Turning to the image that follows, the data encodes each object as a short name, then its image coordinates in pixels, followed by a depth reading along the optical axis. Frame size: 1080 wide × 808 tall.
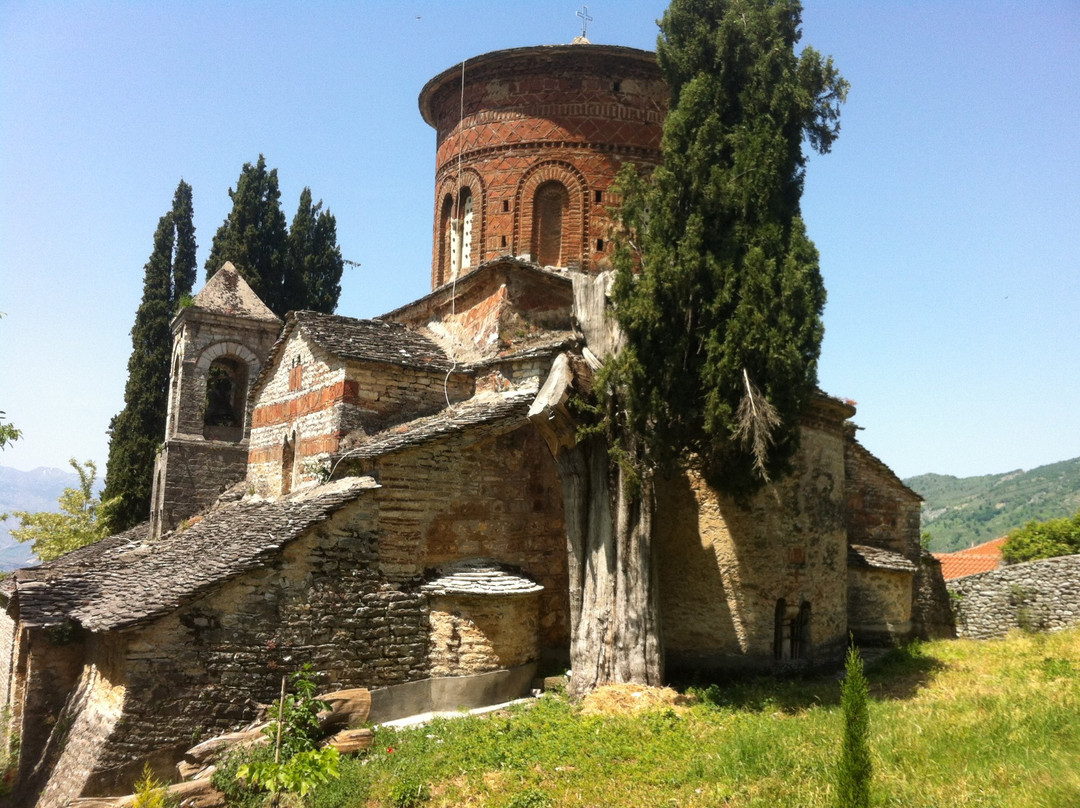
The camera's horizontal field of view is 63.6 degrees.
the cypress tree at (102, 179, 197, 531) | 21.70
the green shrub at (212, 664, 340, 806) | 7.53
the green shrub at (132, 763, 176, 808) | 7.23
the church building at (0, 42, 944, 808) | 8.99
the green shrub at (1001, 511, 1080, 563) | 27.25
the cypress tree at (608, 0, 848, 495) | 9.26
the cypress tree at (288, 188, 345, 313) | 25.72
